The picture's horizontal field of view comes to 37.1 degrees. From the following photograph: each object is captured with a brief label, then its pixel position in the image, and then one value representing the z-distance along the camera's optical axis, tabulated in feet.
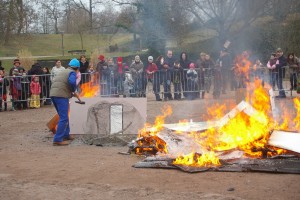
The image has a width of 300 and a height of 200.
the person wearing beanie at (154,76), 55.11
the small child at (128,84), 55.57
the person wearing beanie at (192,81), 55.72
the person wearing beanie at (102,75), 55.40
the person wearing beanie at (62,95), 31.17
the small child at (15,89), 50.80
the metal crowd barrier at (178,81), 55.03
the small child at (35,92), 51.75
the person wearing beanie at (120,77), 55.67
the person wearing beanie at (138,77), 55.31
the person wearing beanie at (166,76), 55.42
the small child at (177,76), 55.67
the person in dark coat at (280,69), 54.95
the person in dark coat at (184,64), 55.93
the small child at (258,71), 54.90
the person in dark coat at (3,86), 50.03
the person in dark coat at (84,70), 54.82
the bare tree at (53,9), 130.58
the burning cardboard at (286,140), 22.82
